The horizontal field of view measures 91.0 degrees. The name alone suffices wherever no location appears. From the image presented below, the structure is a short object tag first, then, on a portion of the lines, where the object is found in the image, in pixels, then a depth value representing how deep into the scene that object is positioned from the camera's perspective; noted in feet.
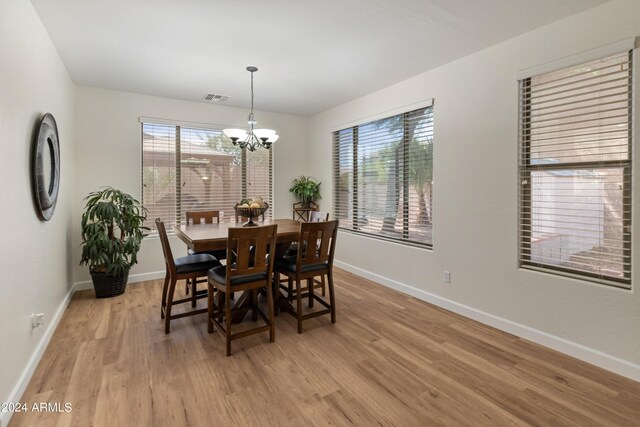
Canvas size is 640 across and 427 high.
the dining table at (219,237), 8.48
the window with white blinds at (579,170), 7.39
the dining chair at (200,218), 13.16
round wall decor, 7.60
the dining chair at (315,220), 11.99
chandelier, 11.04
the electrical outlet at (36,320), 7.42
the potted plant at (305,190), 17.69
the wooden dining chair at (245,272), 7.88
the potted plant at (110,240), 11.70
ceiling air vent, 14.46
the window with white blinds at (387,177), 12.23
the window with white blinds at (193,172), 14.80
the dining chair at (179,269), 9.19
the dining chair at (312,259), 9.24
